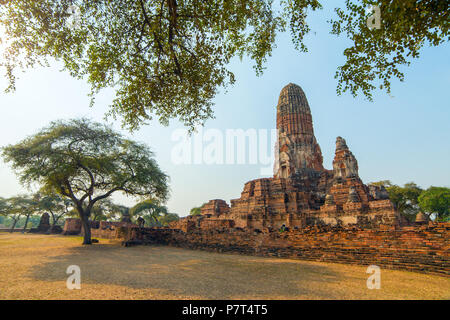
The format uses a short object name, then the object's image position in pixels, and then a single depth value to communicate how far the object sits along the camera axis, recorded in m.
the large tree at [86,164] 12.09
